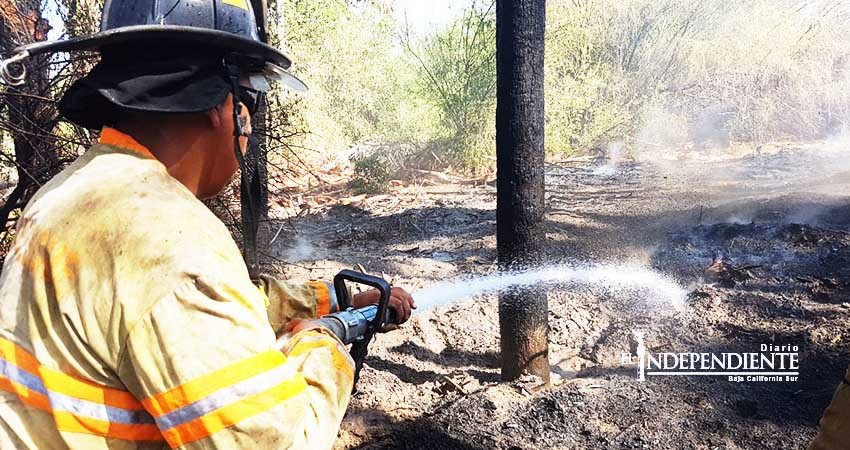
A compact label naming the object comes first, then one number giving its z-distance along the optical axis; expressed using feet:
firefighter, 3.54
